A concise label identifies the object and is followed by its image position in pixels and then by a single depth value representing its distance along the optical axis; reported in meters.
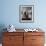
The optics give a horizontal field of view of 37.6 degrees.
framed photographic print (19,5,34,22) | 2.12
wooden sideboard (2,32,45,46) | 1.88
